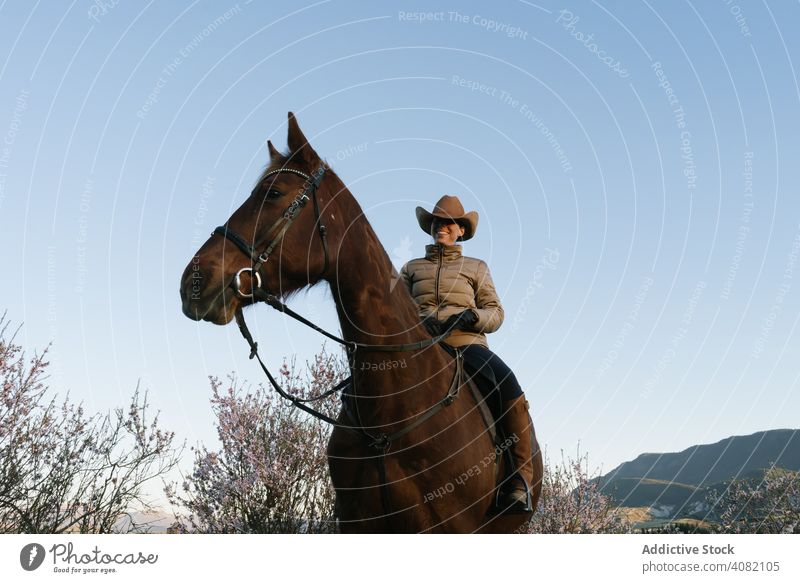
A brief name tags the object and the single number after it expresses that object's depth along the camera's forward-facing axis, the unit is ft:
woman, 23.20
